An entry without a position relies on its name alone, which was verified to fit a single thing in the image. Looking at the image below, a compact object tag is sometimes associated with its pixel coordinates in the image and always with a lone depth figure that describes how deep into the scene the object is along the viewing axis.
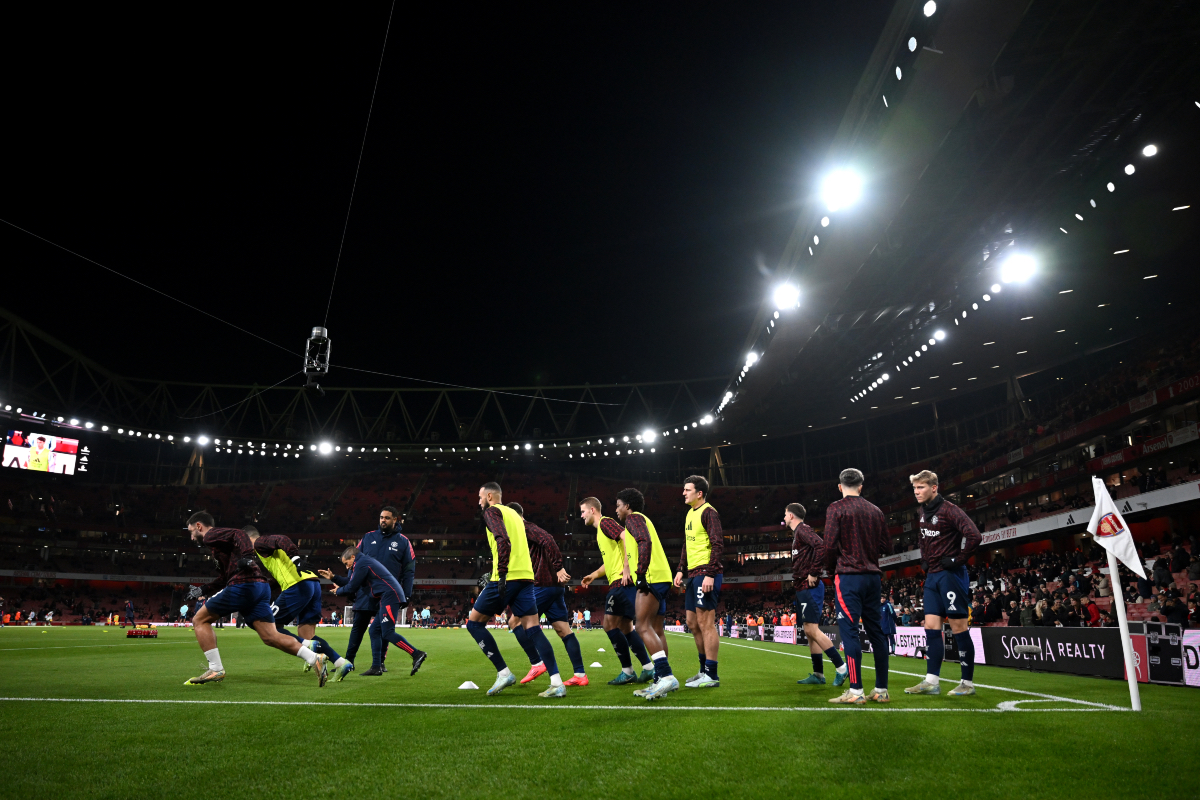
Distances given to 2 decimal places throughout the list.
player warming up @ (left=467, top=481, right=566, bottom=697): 6.79
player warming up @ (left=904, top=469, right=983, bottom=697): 6.98
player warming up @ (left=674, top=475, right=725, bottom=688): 7.65
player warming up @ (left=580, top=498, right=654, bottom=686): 7.93
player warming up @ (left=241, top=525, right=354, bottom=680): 8.93
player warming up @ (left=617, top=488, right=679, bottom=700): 7.44
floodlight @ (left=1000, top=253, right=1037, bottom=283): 21.69
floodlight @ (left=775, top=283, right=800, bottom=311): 23.23
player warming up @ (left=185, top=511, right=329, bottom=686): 7.88
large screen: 43.31
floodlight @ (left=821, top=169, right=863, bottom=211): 17.26
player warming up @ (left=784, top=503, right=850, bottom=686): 8.11
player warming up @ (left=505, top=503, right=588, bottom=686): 7.70
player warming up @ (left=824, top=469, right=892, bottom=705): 6.19
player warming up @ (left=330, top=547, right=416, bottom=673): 8.94
